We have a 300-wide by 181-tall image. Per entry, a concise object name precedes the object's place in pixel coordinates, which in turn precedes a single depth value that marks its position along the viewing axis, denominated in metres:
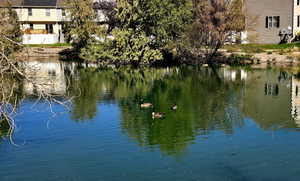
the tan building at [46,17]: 68.12
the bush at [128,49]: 43.69
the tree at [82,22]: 53.75
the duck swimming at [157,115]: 21.78
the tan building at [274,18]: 52.72
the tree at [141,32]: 43.72
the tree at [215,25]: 44.50
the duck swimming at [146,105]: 24.55
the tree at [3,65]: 7.38
